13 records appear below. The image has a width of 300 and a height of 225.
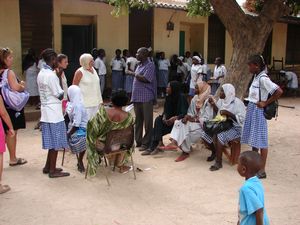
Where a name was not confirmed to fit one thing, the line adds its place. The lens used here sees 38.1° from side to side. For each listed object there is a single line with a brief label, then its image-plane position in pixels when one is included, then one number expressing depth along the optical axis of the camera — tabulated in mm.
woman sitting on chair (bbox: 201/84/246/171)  5836
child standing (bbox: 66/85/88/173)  5488
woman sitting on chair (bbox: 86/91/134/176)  5109
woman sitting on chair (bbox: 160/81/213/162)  6184
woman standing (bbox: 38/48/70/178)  5086
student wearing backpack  5238
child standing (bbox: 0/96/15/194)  4562
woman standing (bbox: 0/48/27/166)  5254
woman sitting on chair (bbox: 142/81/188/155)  6312
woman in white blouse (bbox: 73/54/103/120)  6094
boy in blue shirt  2629
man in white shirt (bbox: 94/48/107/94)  11492
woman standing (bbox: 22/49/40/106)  10273
